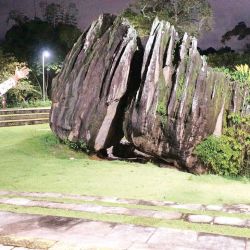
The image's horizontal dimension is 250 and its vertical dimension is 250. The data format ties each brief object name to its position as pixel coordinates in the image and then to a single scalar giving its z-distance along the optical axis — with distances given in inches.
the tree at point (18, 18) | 1850.9
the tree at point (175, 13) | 1321.4
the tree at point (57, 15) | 1903.3
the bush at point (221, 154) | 461.7
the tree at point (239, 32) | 1731.1
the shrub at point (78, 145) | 542.0
